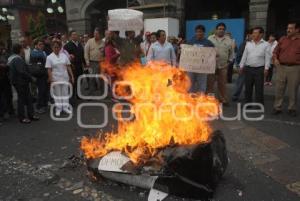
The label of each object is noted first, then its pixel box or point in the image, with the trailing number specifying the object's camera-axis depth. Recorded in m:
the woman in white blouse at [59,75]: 8.07
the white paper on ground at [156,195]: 4.08
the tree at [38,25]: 25.08
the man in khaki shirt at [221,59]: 8.49
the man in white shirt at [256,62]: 8.18
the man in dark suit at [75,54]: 9.84
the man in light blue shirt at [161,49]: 8.54
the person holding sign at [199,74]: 7.91
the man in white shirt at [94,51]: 10.34
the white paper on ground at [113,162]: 4.36
